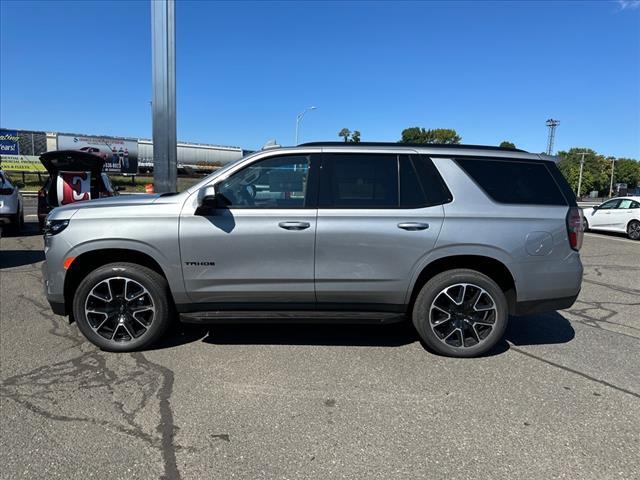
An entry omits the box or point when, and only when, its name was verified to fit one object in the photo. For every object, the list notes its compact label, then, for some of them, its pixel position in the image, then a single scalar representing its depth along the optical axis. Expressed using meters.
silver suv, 4.08
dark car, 9.79
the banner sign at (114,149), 38.05
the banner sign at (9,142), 35.16
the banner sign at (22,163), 35.59
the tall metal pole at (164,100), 10.45
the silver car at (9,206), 10.65
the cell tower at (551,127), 84.75
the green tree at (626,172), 123.31
